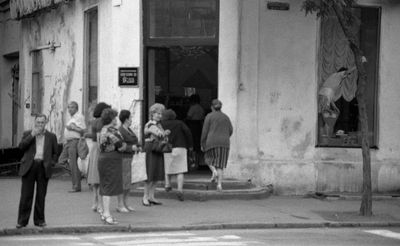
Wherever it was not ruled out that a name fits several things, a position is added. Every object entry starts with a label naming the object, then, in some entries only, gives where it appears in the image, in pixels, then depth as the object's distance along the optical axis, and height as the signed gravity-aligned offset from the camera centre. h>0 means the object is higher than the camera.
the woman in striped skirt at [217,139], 17.05 -1.21
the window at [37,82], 25.09 -0.12
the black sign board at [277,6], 18.17 +1.62
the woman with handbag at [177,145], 16.77 -1.32
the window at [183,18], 18.30 +1.34
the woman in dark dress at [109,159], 13.69 -1.32
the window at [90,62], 21.00 +0.42
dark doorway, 20.70 -0.04
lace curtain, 18.77 +0.56
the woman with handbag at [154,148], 15.92 -1.33
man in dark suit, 12.97 -1.35
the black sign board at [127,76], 18.48 +0.06
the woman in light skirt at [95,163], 14.62 -1.49
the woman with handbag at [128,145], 14.41 -1.14
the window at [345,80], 18.78 +0.02
